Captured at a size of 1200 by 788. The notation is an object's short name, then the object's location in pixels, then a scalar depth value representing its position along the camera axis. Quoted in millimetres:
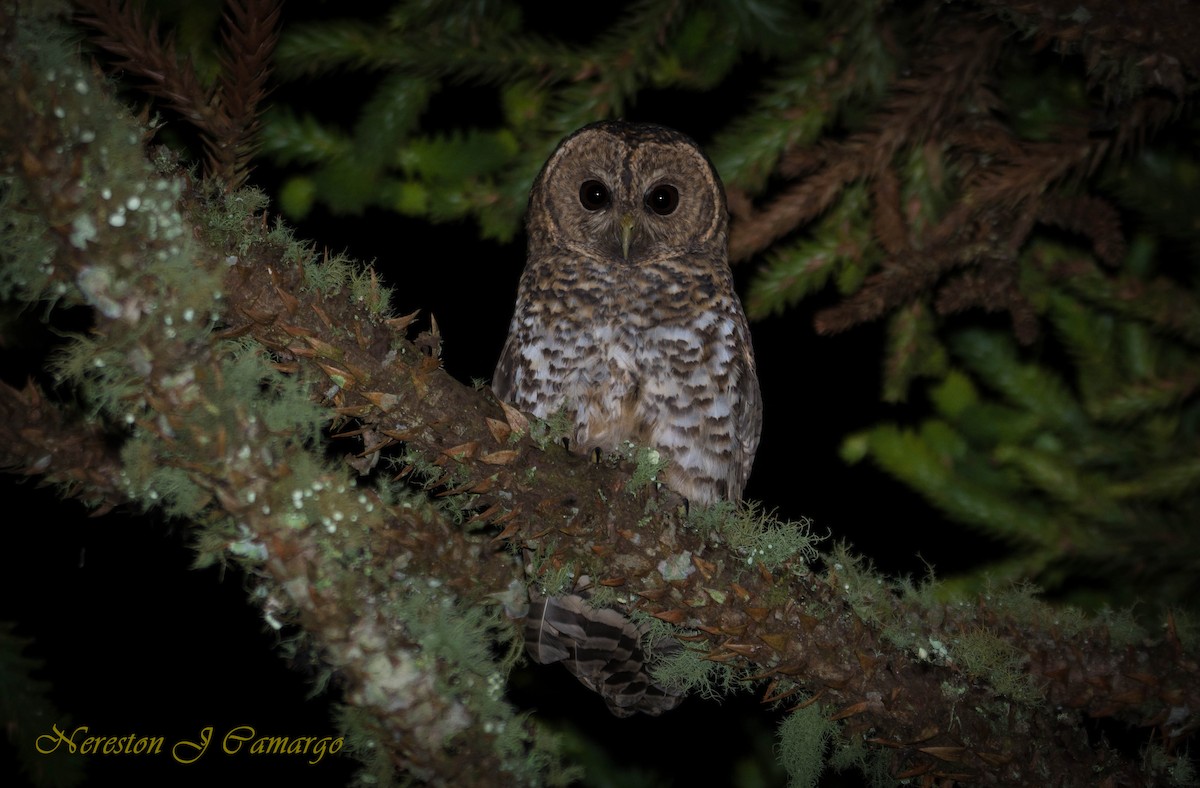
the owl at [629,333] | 7742
